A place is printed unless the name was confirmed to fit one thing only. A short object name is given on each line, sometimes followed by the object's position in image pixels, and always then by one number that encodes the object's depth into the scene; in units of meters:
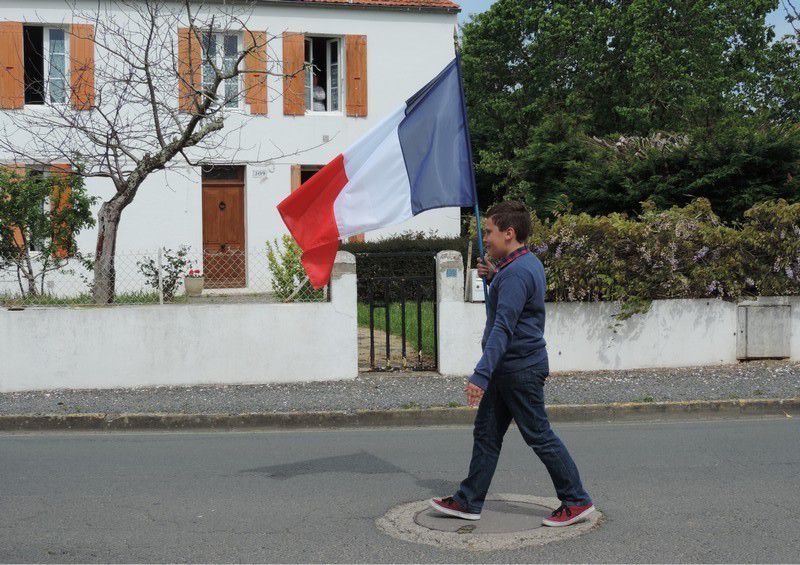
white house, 21.06
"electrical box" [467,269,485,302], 12.20
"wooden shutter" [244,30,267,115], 21.06
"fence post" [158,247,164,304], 11.83
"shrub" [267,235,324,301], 12.25
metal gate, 12.21
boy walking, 5.67
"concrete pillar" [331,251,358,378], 11.93
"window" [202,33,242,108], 20.53
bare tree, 19.38
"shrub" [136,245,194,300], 12.07
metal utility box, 12.79
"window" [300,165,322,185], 21.97
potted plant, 12.57
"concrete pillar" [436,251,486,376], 12.12
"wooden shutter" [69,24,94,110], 19.81
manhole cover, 5.79
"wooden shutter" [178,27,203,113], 18.78
